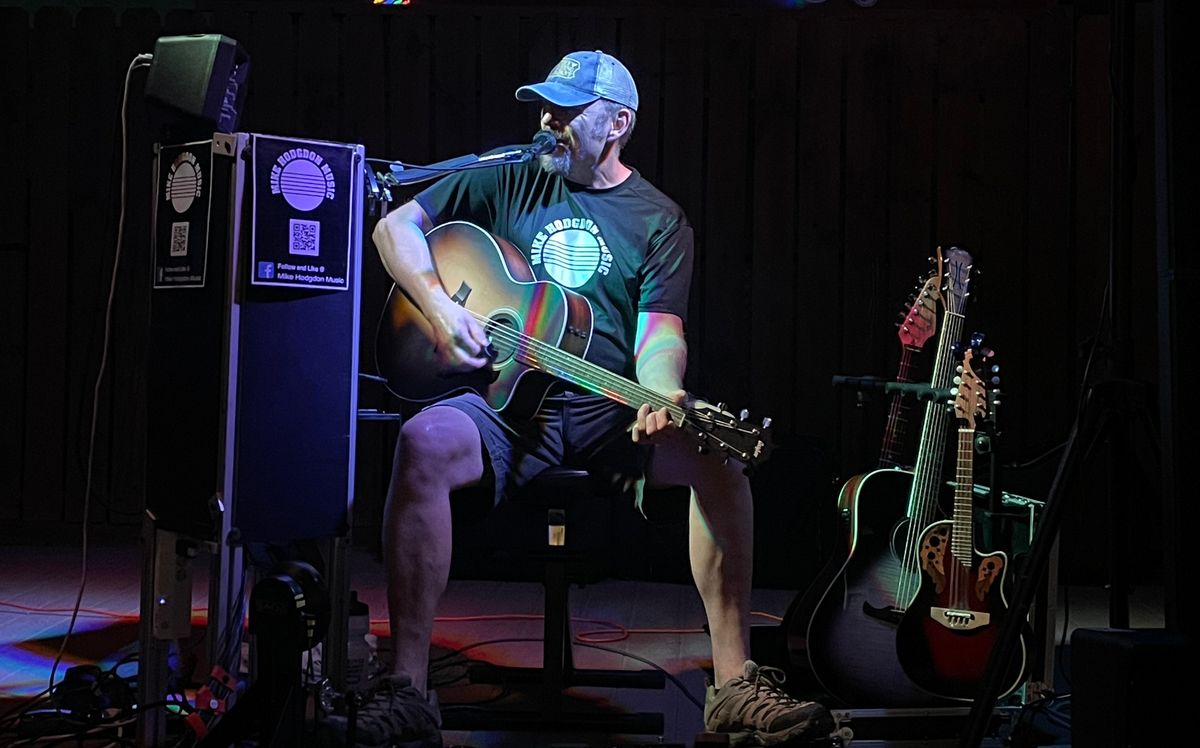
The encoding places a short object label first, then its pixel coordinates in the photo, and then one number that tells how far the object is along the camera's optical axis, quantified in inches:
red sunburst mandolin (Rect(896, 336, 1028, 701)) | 121.8
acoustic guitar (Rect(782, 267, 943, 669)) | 126.3
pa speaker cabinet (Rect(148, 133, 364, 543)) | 104.7
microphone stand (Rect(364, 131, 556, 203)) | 123.0
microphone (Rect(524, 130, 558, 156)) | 131.8
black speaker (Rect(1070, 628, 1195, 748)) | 82.1
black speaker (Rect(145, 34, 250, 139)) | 106.2
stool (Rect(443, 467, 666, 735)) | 119.4
